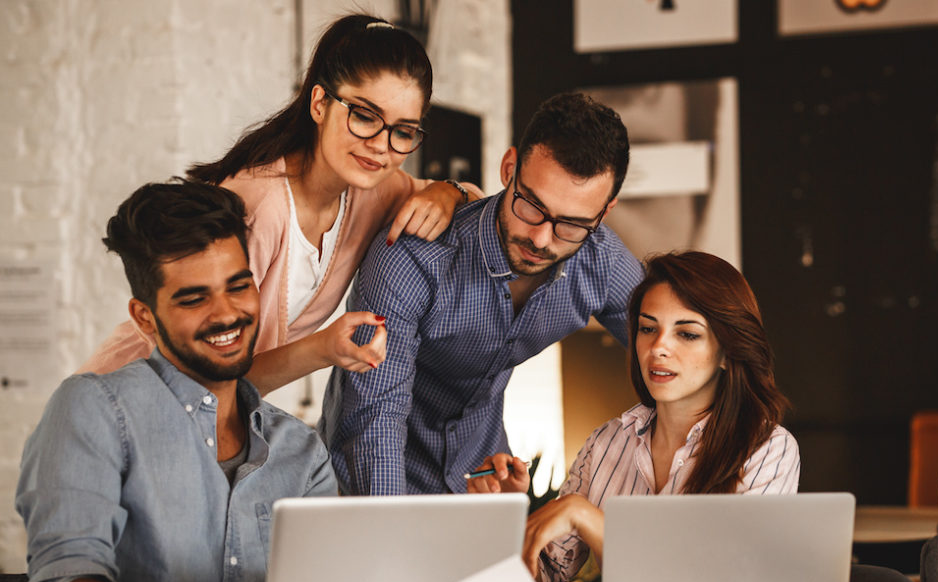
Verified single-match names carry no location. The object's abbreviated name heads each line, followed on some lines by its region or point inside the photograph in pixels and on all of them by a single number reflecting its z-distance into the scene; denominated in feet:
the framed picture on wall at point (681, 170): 14.80
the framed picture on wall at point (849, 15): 14.05
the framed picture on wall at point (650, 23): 14.92
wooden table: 9.80
